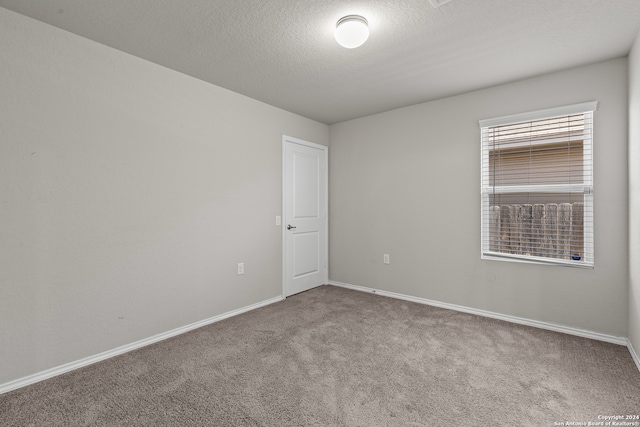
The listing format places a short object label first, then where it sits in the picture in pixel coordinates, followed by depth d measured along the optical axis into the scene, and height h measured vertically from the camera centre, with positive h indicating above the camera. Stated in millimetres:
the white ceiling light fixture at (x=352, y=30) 1986 +1206
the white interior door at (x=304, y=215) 3953 -55
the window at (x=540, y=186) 2727 +239
